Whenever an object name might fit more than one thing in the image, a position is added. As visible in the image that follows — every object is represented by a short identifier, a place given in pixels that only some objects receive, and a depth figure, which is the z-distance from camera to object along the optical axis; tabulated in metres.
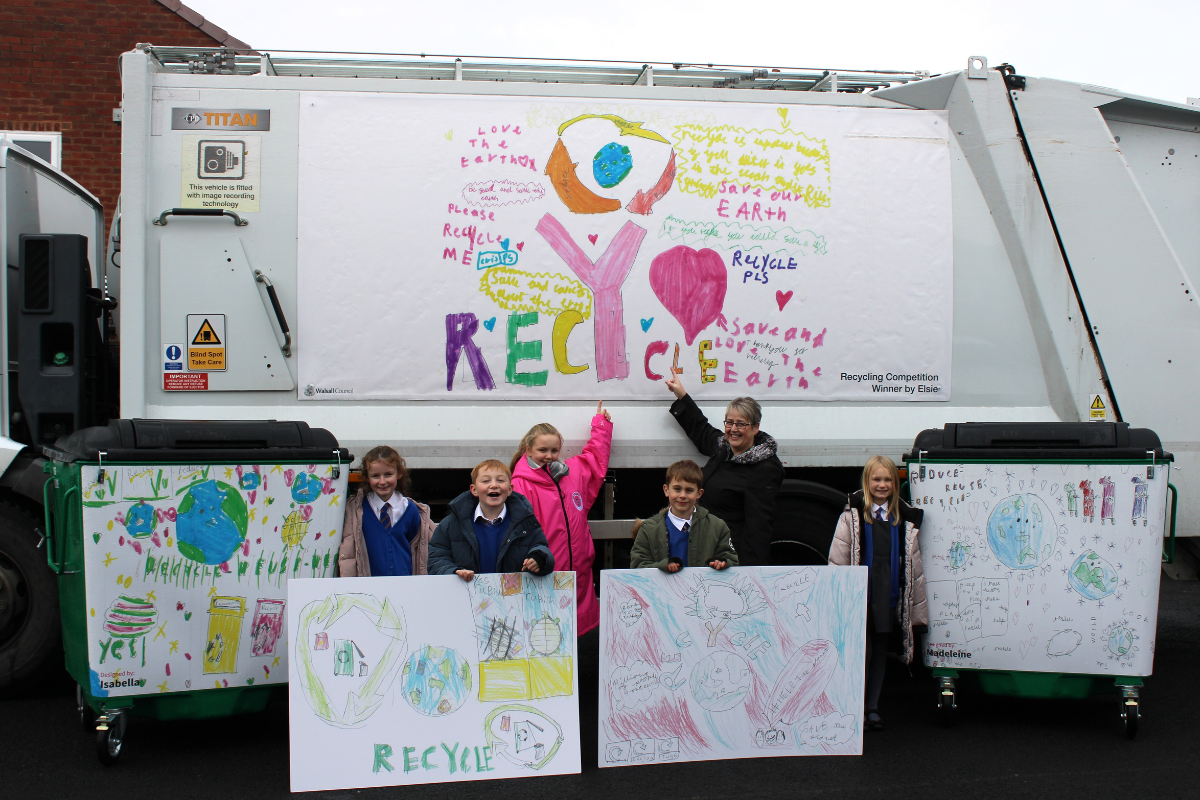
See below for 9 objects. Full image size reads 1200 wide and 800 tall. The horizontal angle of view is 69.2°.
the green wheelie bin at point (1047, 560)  3.78
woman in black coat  4.00
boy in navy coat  3.47
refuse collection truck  4.07
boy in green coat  3.64
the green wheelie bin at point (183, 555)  3.30
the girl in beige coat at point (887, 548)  3.83
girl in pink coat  3.96
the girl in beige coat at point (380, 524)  3.71
